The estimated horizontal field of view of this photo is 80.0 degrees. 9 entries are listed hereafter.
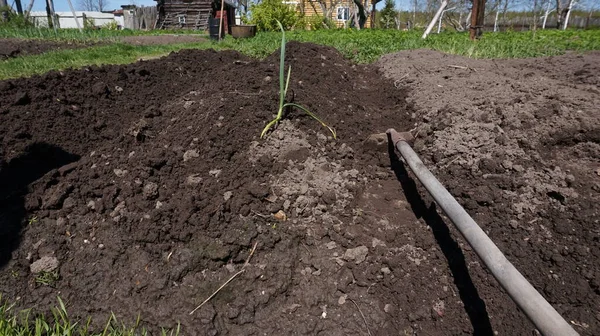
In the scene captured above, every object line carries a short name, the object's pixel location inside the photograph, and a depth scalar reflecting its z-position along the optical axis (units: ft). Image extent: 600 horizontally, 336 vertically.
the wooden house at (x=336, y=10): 97.32
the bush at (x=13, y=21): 42.68
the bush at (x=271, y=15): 66.18
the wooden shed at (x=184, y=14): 86.89
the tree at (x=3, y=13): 44.32
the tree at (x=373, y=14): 82.50
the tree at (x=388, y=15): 91.76
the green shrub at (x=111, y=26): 88.15
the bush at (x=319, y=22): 81.25
